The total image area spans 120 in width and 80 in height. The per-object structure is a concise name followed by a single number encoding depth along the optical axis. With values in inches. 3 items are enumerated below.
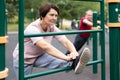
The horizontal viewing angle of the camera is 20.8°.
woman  106.8
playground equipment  132.7
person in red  224.1
